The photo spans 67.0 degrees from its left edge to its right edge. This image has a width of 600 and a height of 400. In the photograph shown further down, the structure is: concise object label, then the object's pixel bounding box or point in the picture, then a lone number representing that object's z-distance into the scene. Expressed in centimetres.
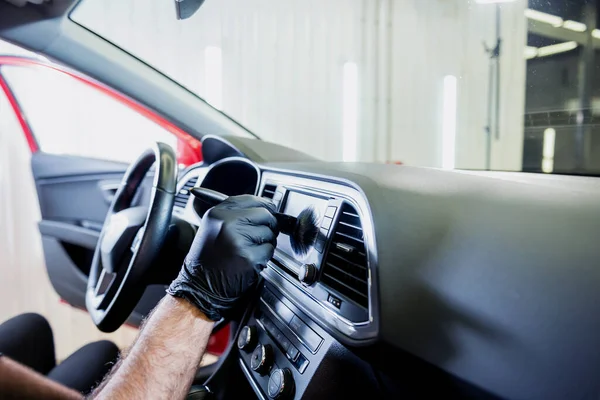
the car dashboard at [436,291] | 54
